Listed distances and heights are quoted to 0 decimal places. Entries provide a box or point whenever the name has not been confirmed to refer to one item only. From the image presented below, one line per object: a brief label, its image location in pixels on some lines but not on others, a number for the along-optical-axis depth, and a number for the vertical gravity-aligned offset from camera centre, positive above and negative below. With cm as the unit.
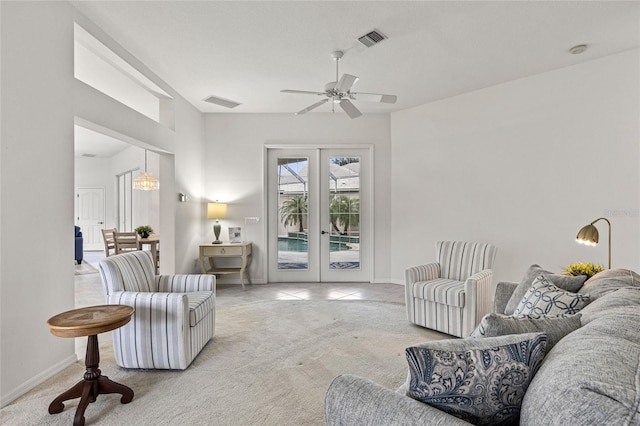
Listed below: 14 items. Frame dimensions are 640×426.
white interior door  1059 +0
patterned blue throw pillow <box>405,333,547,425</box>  104 -50
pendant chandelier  675 +61
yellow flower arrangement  288 -49
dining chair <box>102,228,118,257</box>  702 -53
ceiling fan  311 +114
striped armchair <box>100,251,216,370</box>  266 -87
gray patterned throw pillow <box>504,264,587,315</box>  231 -49
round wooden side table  209 -83
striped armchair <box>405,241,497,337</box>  326 -76
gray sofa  78 -44
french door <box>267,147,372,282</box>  593 -2
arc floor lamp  275 -19
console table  535 -62
